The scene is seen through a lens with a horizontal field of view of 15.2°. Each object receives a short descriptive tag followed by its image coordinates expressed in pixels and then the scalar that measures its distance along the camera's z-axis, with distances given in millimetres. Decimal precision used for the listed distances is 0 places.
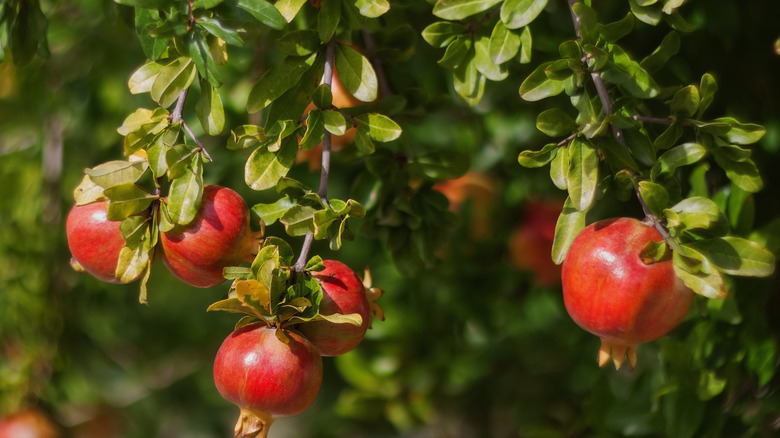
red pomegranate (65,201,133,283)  1922
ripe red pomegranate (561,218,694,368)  1866
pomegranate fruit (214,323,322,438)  1865
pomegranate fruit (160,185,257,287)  1902
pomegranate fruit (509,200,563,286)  2549
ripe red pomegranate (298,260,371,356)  1890
